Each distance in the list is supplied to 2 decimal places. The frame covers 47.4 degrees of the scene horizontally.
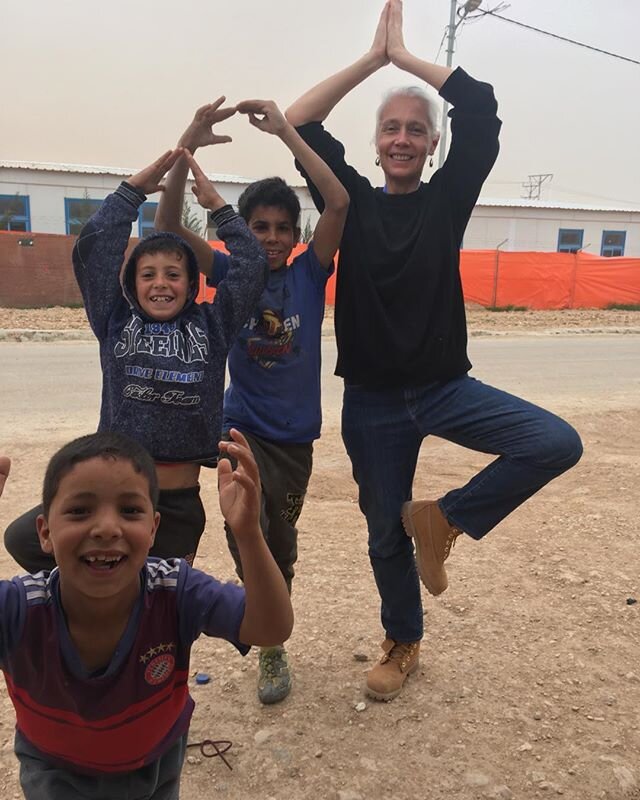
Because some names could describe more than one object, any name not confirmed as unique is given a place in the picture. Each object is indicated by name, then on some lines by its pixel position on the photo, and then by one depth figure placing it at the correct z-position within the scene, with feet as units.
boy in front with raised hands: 5.12
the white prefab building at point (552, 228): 123.85
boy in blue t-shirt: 8.75
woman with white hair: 8.68
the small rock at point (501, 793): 7.72
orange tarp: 73.56
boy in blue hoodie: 7.23
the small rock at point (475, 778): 7.93
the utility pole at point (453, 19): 70.59
